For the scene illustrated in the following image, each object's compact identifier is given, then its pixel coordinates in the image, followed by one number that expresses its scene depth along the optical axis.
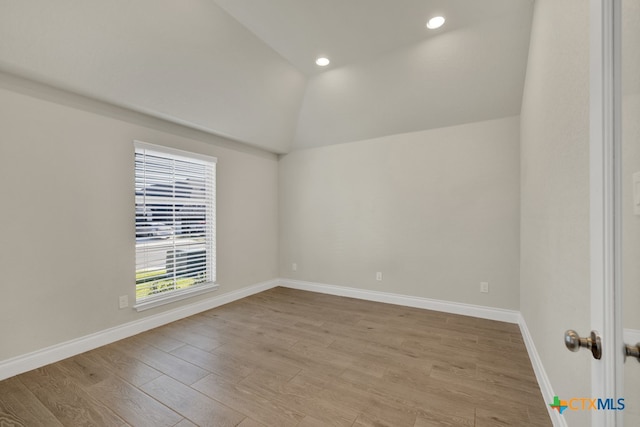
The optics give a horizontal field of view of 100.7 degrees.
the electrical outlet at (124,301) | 2.73
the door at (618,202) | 0.59
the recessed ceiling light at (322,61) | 3.03
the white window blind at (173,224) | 2.95
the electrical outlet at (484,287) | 3.16
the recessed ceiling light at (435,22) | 2.40
